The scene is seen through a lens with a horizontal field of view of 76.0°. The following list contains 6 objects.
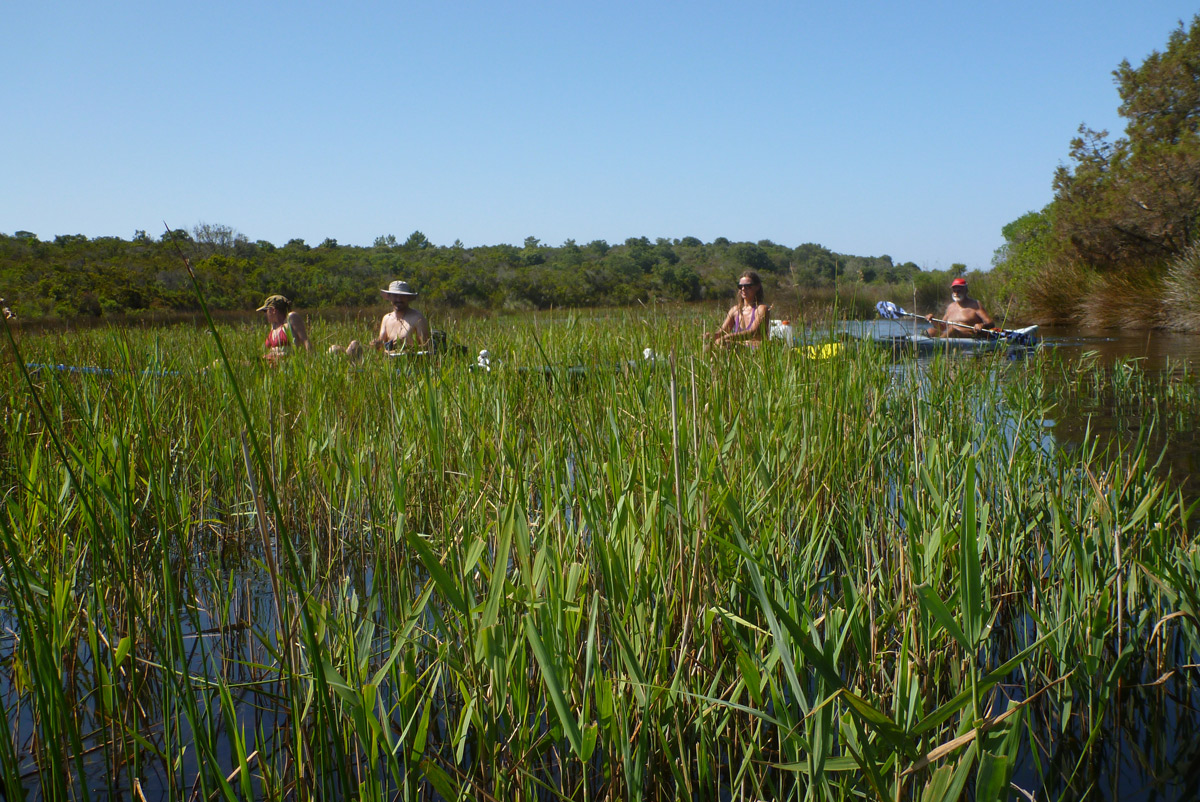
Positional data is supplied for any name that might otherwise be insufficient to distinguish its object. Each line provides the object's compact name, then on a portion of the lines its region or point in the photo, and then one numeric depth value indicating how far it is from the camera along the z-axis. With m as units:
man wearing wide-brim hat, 7.91
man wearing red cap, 11.42
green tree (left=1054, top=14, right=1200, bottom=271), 16.78
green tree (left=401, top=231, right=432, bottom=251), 48.84
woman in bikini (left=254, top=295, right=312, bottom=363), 7.56
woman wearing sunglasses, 6.99
